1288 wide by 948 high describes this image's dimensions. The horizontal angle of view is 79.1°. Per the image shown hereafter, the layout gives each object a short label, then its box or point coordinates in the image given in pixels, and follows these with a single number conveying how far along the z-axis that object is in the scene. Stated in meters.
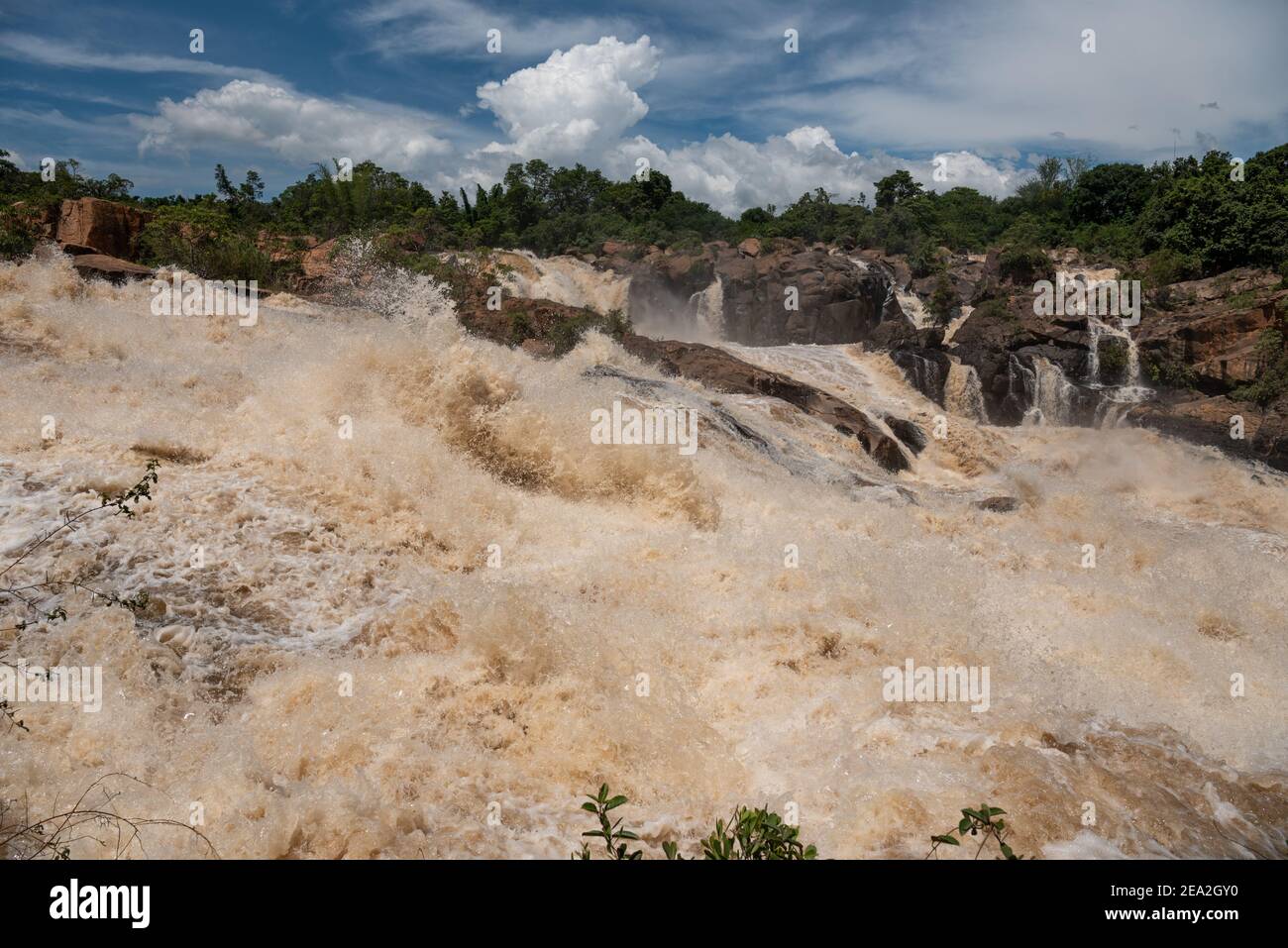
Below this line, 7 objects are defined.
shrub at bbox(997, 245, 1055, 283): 25.09
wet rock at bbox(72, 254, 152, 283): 14.55
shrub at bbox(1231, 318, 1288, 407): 18.31
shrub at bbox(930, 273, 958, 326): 23.98
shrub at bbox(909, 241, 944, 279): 28.57
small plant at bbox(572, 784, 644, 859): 2.87
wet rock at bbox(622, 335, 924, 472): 15.05
